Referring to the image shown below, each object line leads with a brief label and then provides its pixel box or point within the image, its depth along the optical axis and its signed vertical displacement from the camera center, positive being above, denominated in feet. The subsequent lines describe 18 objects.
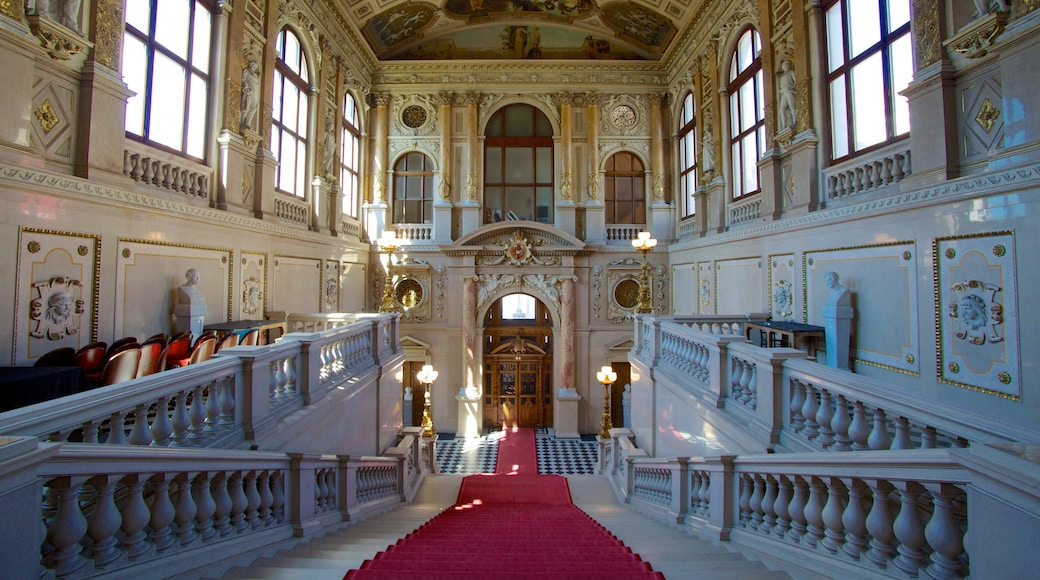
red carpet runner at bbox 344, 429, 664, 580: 9.69 -6.02
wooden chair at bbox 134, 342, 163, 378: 18.01 -1.89
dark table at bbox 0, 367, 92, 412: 13.43 -2.17
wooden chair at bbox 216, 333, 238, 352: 22.99 -1.55
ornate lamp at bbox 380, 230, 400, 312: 34.96 +4.08
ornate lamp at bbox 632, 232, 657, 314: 29.43 +1.40
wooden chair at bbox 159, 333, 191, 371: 19.83 -1.79
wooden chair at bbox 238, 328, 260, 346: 24.86 -1.56
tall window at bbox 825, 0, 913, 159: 23.54 +12.36
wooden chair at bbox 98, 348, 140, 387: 15.98 -1.99
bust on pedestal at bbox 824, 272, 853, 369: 25.07 -0.80
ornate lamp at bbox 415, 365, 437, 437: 38.37 -7.21
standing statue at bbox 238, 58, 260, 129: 31.58 +13.56
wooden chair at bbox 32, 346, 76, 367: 17.93 -1.84
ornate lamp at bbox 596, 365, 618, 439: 38.91 -7.30
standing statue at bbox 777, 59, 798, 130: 31.81 +13.51
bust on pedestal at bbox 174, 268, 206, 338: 24.88 -0.09
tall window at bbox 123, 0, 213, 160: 23.81 +12.22
